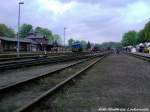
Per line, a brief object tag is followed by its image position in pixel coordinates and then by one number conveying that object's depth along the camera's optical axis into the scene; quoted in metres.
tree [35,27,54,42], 115.33
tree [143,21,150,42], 77.90
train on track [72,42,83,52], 40.99
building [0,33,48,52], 42.60
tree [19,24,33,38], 105.32
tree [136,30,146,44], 92.75
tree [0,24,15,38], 94.36
